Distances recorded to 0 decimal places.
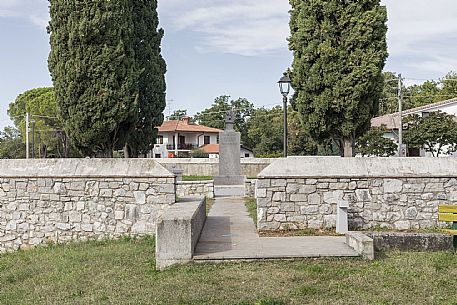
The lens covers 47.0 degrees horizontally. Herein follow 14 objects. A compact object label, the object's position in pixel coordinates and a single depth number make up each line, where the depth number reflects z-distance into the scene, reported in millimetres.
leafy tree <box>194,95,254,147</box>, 74312
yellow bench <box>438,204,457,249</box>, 8273
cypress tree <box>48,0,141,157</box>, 13312
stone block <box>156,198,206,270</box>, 7234
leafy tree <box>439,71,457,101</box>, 53531
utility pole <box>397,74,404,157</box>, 29469
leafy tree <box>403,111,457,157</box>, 30297
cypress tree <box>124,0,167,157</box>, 19125
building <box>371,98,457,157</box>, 38184
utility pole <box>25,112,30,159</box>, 42459
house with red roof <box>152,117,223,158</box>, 61728
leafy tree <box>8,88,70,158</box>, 50281
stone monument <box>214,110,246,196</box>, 19203
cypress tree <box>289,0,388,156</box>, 13789
